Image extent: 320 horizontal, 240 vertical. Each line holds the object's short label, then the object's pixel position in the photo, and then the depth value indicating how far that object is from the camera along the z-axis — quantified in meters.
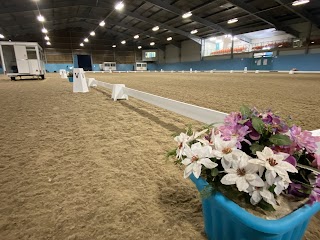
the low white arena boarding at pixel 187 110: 2.22
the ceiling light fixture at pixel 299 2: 14.65
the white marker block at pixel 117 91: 5.44
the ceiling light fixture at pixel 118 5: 19.59
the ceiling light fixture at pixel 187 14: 20.22
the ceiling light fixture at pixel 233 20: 20.88
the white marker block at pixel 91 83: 9.09
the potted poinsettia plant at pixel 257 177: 0.74
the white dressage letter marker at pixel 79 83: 6.90
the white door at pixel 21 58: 12.87
